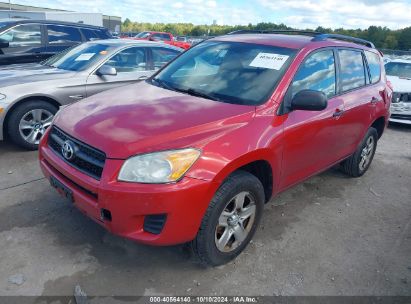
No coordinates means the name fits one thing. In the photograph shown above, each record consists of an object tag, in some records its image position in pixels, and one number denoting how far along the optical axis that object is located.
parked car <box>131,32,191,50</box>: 22.41
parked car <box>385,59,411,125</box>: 7.69
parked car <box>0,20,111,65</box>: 6.88
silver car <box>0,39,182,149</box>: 4.62
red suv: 2.27
